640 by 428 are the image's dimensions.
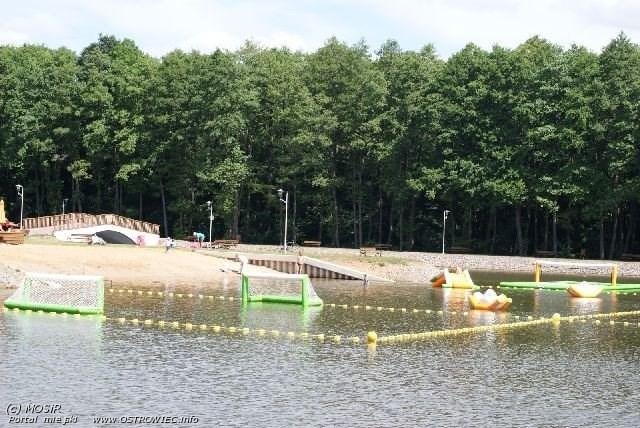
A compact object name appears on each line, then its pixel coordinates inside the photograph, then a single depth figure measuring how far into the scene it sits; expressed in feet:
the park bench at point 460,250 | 387.34
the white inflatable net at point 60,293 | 167.02
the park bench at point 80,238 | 335.96
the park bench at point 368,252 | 330.34
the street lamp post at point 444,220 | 383.49
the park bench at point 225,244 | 348.18
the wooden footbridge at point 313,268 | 274.36
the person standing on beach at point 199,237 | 368.07
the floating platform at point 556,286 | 266.16
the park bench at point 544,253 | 374.51
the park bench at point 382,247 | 396.78
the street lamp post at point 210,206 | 392.78
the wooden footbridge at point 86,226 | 354.74
